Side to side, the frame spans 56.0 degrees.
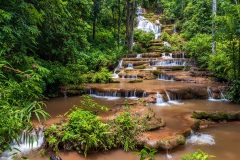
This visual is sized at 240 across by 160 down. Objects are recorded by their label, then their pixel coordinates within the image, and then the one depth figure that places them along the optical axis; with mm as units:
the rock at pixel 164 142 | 5355
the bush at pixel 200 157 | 2523
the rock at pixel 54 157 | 4867
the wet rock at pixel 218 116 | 7434
